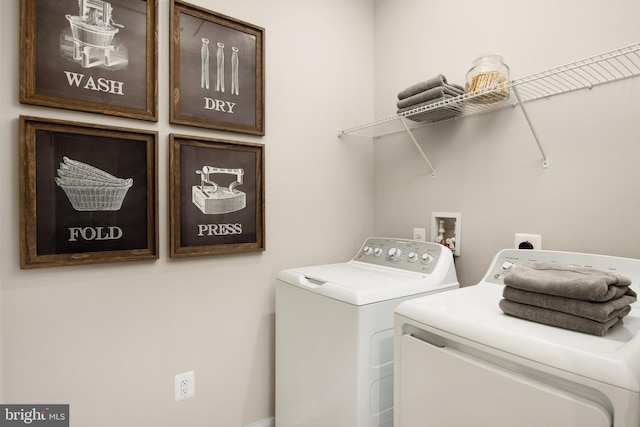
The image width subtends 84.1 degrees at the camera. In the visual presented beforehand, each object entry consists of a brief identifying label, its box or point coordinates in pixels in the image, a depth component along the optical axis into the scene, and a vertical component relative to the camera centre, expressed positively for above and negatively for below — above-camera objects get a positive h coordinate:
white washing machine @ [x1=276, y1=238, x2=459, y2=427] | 1.20 -0.46
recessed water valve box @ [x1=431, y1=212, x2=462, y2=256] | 1.67 -0.09
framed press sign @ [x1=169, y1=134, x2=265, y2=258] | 1.47 +0.05
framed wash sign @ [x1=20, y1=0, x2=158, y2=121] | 1.19 +0.55
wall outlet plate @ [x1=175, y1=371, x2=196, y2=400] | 1.49 -0.76
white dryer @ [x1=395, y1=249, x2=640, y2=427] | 0.66 -0.36
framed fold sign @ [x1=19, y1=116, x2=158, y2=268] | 1.18 +0.05
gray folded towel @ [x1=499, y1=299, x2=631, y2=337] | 0.77 -0.26
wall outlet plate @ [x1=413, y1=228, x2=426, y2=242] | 1.83 -0.14
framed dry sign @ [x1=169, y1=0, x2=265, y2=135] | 1.47 +0.60
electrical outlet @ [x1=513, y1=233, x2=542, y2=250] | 1.38 -0.13
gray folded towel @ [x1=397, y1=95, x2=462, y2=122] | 1.52 +0.43
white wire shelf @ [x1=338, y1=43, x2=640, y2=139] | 1.17 +0.44
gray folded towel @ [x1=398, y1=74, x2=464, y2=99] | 1.45 +0.52
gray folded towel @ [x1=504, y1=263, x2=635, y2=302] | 0.77 -0.17
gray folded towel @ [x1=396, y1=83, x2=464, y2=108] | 1.45 +0.48
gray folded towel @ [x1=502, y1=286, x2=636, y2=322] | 0.76 -0.22
